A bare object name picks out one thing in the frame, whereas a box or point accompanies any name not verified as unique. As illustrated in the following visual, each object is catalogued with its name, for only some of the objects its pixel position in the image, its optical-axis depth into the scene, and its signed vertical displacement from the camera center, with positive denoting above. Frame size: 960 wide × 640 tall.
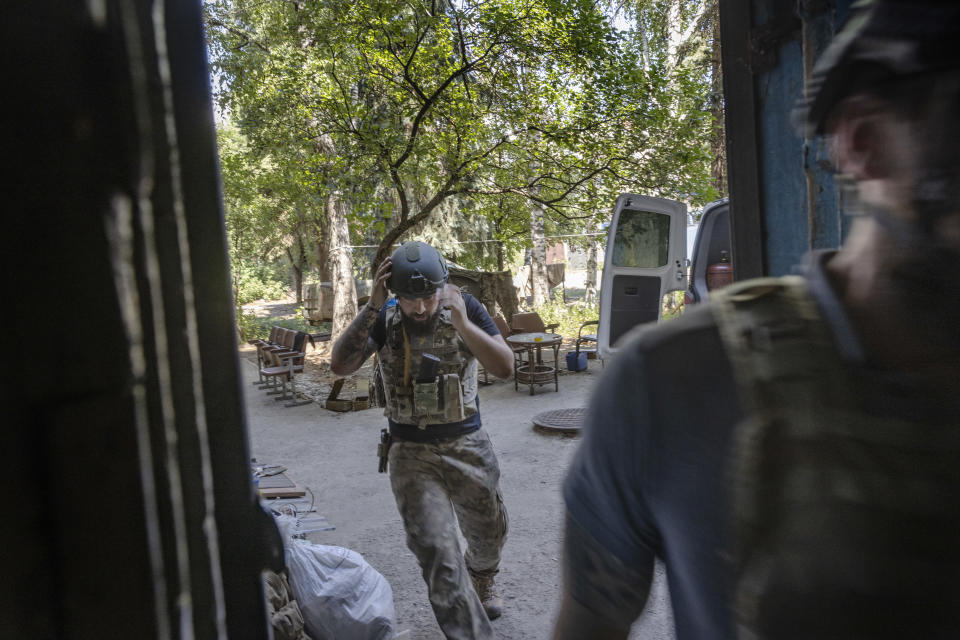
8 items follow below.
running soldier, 3.48 -0.64
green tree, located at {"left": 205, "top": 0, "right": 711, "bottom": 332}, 8.90 +2.35
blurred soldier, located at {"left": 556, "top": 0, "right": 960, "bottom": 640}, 0.76 -0.17
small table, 10.18 -1.22
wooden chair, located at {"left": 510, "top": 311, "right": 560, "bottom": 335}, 12.26 -0.77
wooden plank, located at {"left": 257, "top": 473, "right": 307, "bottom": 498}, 5.20 -1.53
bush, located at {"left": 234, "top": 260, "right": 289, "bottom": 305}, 22.09 +0.54
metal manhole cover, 7.98 -1.69
